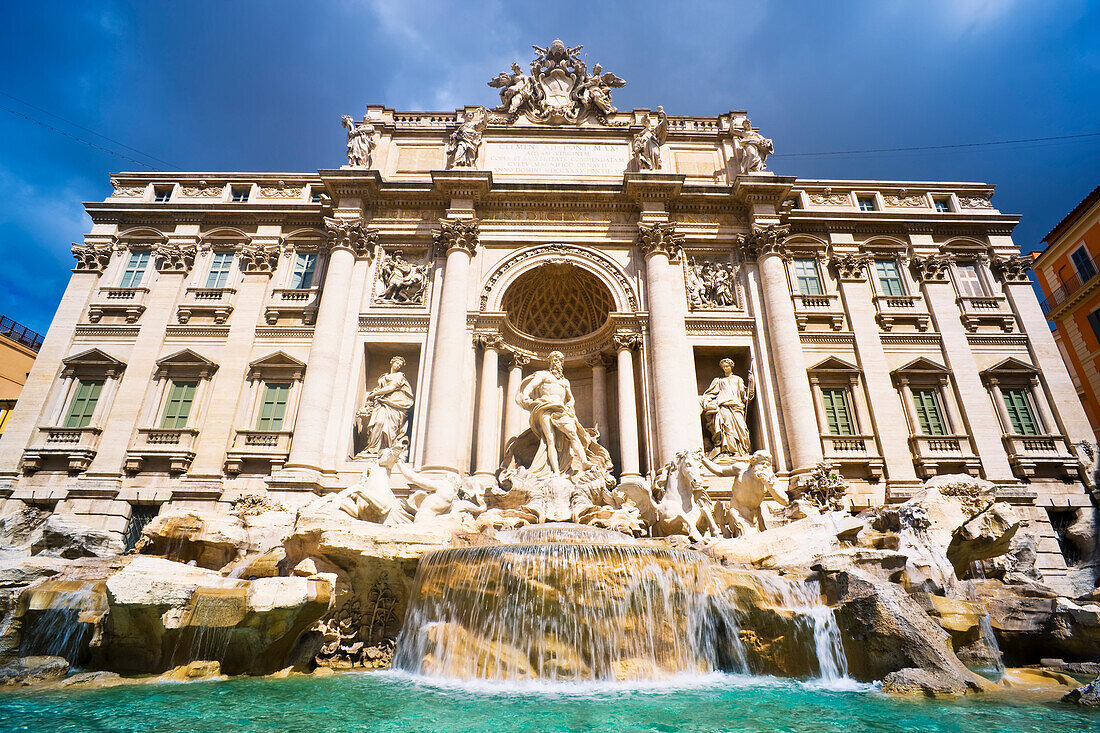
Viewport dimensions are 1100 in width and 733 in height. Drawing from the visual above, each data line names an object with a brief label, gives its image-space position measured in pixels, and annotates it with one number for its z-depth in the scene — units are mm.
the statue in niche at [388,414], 16219
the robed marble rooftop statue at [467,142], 19172
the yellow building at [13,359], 24609
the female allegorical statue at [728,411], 16203
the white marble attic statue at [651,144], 19438
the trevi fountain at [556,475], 6926
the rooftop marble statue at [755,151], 19359
